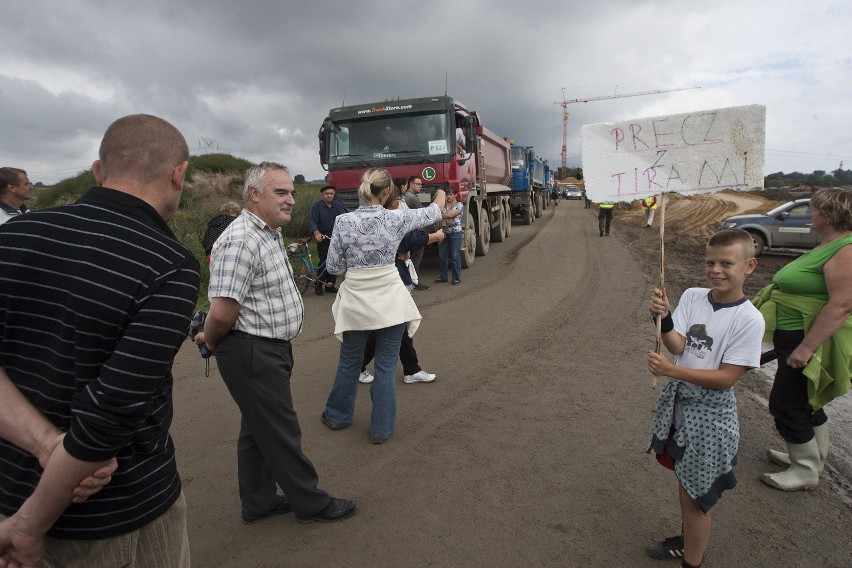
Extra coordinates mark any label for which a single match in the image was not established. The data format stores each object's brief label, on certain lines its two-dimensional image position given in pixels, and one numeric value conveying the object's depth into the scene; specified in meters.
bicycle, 8.83
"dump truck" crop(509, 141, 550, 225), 19.75
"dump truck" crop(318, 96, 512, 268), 9.12
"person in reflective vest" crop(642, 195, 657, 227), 17.59
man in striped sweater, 1.25
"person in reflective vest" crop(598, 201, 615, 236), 15.53
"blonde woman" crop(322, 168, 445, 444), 3.57
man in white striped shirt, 2.39
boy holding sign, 2.22
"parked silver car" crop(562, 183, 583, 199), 46.59
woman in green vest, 2.76
